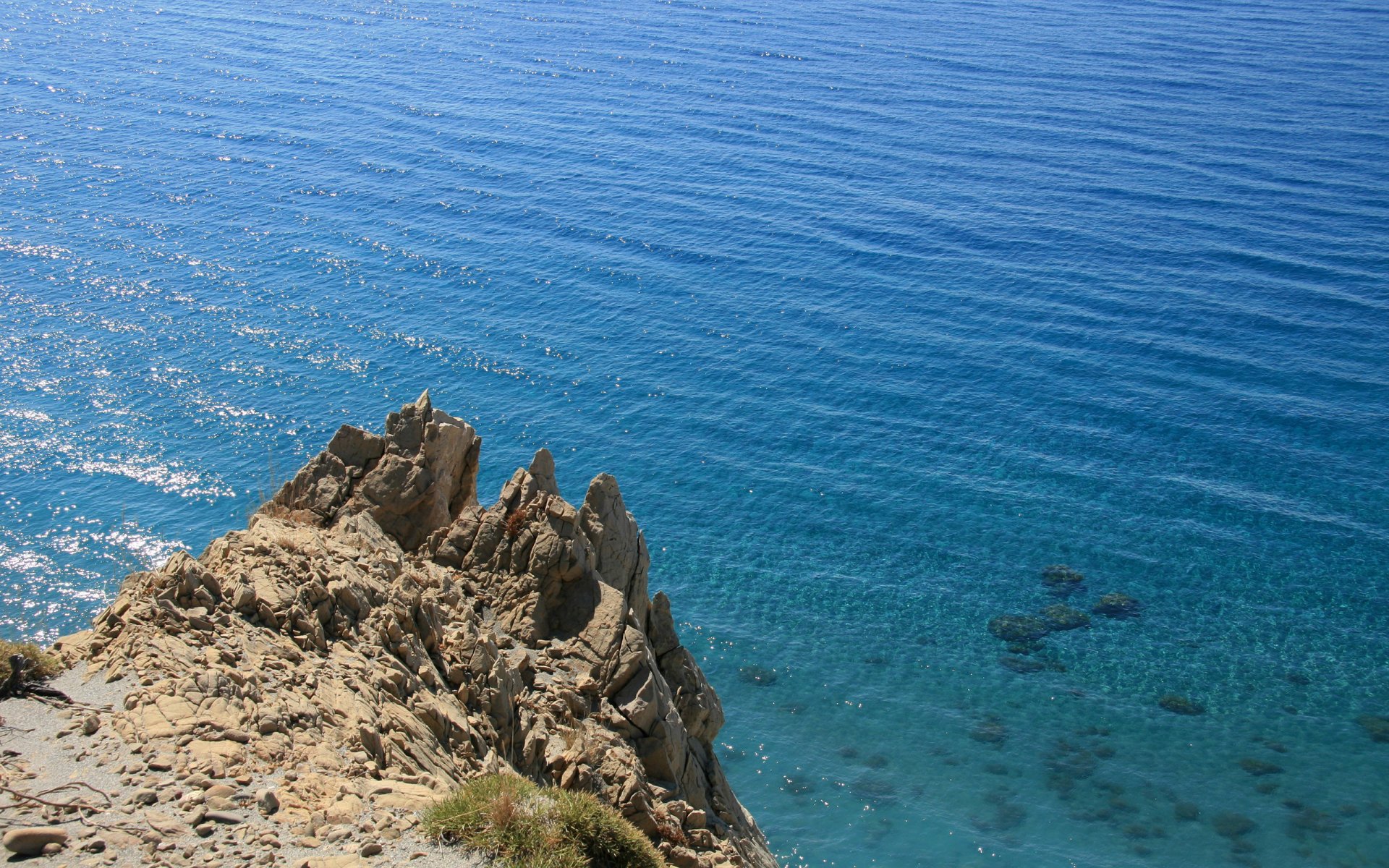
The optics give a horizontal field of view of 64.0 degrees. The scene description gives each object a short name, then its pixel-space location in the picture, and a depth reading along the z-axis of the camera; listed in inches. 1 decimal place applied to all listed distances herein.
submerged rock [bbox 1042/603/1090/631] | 2092.8
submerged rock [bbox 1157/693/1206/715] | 1900.8
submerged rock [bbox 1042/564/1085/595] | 2187.5
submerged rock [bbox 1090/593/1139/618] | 2116.1
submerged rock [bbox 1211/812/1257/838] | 1659.3
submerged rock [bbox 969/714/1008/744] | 1820.9
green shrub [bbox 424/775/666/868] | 696.4
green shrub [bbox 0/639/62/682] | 768.9
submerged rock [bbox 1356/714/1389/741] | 1851.6
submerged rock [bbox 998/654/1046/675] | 1989.4
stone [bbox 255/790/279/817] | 689.0
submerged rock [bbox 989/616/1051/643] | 2064.5
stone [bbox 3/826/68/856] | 621.6
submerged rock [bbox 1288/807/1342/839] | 1664.6
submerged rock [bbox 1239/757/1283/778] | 1774.1
